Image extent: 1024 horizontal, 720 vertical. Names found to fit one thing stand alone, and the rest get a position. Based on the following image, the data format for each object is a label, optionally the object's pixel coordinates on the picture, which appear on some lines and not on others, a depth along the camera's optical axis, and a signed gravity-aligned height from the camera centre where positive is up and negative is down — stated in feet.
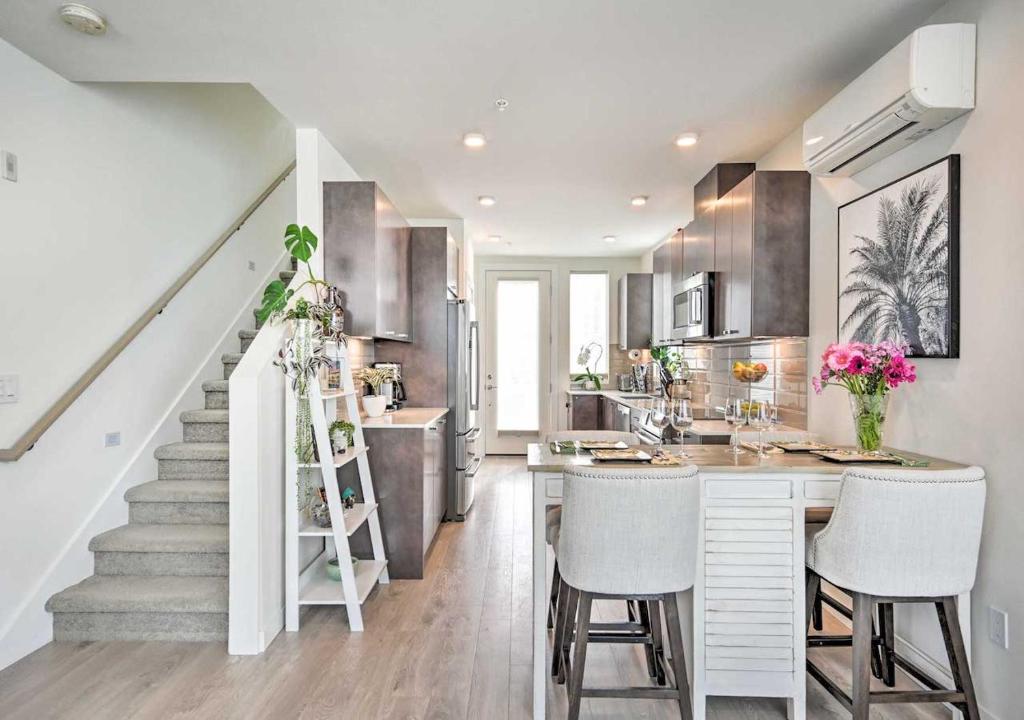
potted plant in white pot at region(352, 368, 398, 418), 11.92 -0.58
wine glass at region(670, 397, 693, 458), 7.69 -0.79
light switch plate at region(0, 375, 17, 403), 8.07 -0.48
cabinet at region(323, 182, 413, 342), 11.04 +2.04
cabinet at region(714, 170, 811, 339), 10.30 +1.86
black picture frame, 6.92 +1.11
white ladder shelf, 9.12 -3.07
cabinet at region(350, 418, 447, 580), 11.26 -2.67
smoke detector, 7.11 +4.26
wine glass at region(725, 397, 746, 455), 7.88 -0.85
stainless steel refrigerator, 14.71 -1.46
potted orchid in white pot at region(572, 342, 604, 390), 23.91 -0.36
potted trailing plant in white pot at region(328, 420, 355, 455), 10.03 -1.39
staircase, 8.71 -3.42
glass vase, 7.73 -0.87
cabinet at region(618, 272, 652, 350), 21.93 +1.82
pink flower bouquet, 7.40 -0.25
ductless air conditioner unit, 6.72 +3.25
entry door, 24.58 +0.02
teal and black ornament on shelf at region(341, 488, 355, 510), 10.43 -2.61
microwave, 12.44 +1.14
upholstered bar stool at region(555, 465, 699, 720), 5.90 -1.95
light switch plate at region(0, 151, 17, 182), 8.14 +2.71
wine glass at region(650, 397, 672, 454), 7.80 -0.79
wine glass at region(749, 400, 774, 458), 7.64 -0.77
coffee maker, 13.82 -0.90
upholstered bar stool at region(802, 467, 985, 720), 5.78 -1.97
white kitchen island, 6.63 -2.73
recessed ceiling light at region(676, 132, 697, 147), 11.21 +4.29
